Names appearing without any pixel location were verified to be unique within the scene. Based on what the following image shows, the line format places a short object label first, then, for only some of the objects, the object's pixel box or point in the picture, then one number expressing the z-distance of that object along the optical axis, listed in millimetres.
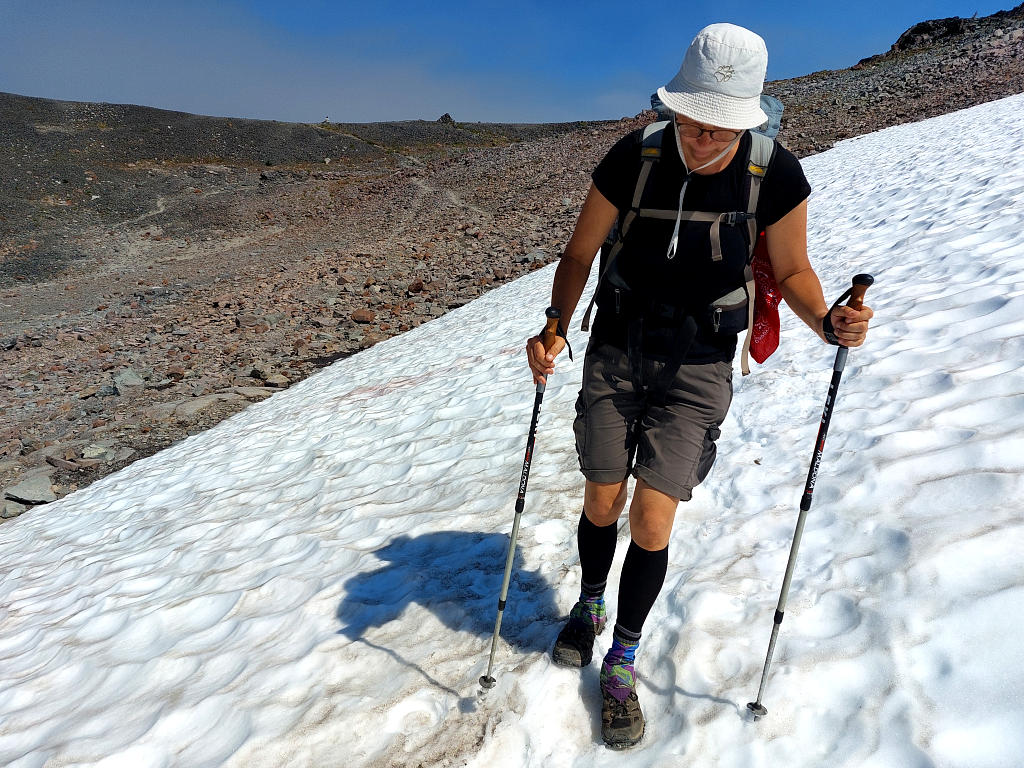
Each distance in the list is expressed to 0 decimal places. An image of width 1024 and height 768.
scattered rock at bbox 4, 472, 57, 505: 8406
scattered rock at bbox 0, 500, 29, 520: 8156
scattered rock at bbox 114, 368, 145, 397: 11834
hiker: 2250
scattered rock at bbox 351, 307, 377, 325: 14820
